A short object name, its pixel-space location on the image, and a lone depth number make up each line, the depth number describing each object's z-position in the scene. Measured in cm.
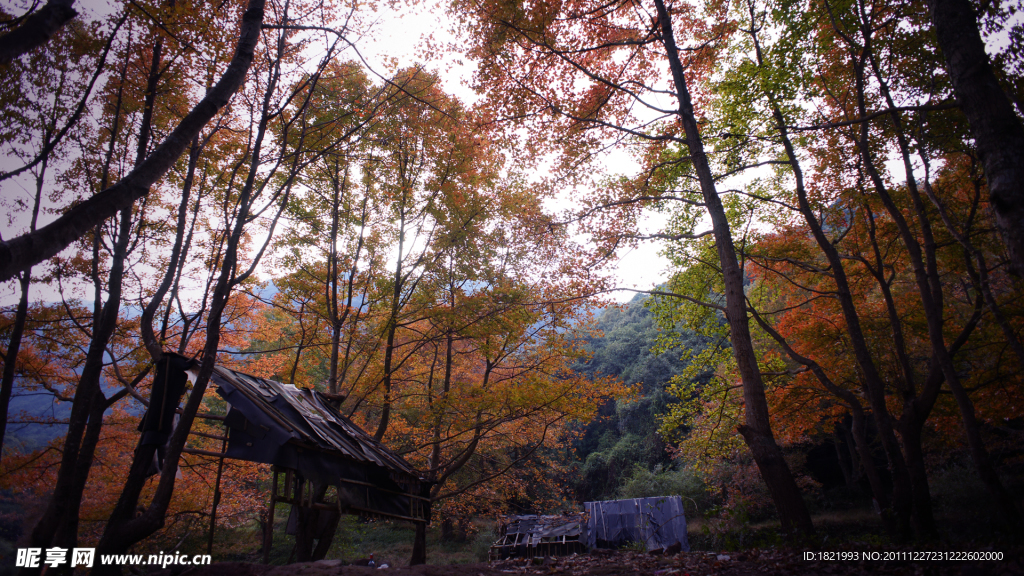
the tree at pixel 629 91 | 624
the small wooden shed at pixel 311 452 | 539
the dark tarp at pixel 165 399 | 522
